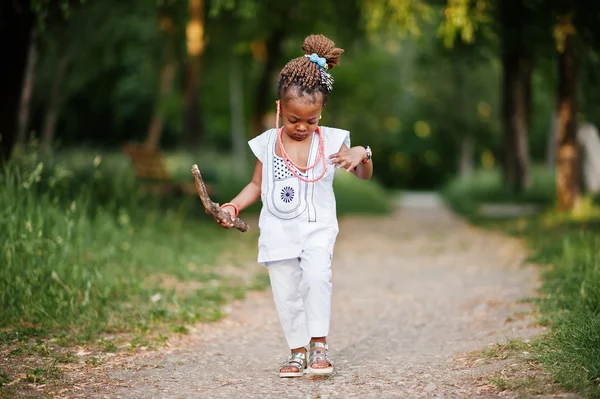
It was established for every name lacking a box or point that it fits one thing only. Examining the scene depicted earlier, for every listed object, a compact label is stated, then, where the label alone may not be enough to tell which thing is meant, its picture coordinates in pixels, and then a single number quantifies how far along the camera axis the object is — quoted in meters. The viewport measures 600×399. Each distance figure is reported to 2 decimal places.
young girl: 4.38
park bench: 13.80
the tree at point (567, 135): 12.34
